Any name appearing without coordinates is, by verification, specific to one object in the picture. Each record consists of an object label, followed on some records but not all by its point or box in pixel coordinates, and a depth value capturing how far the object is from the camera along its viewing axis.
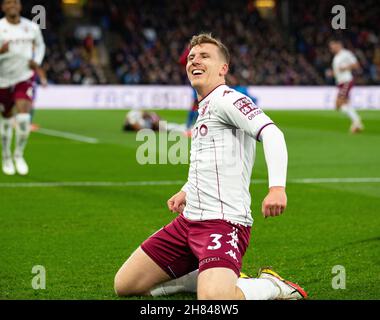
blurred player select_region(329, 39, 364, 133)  21.92
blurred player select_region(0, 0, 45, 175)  12.23
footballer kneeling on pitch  5.07
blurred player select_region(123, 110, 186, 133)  20.70
